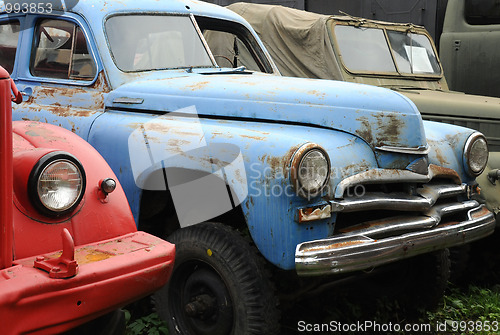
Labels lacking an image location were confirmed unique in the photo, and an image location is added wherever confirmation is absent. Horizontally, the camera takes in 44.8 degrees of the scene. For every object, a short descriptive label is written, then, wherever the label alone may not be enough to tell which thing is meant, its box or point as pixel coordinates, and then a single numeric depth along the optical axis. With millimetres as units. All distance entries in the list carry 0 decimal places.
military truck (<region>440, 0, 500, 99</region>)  5891
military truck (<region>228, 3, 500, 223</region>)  4875
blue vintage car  2732
